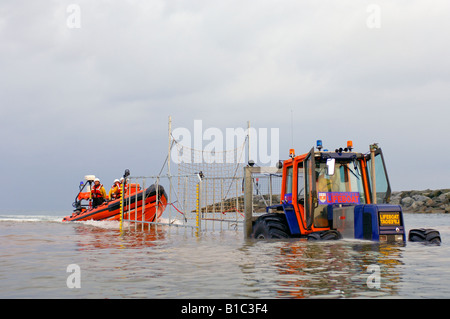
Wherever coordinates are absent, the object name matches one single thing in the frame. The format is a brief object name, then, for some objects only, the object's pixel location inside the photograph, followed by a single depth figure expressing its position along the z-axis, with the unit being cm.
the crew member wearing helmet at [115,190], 2327
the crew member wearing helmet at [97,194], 2408
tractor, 897
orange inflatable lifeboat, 2047
